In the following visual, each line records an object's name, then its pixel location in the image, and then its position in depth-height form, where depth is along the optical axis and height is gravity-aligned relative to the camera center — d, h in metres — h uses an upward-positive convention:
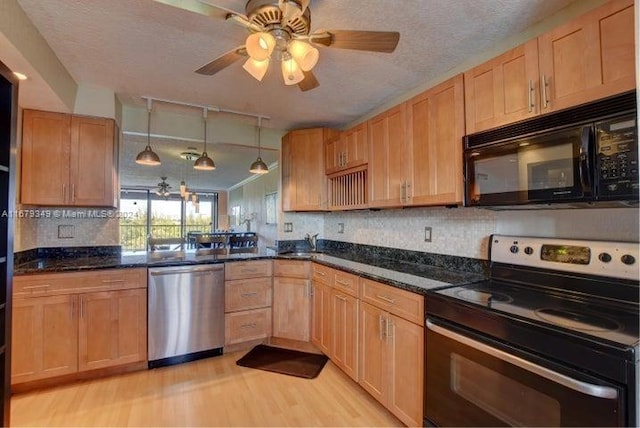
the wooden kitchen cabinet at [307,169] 3.28 +0.57
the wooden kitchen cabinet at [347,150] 2.70 +0.68
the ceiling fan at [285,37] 1.28 +0.86
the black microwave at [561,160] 1.19 +0.27
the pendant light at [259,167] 3.29 +0.59
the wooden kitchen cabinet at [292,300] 2.90 -0.74
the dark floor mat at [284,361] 2.53 -1.22
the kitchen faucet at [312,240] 3.71 -0.22
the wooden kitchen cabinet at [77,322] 2.14 -0.72
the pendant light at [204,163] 3.13 +0.61
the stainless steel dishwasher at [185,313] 2.53 -0.77
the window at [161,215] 8.85 +0.25
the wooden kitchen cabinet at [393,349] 1.71 -0.78
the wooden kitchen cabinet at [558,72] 1.22 +0.69
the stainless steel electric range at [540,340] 1.00 -0.46
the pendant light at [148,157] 2.76 +0.60
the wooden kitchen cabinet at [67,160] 2.44 +0.53
